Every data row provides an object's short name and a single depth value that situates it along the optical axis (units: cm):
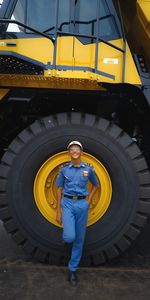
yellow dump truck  366
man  330
